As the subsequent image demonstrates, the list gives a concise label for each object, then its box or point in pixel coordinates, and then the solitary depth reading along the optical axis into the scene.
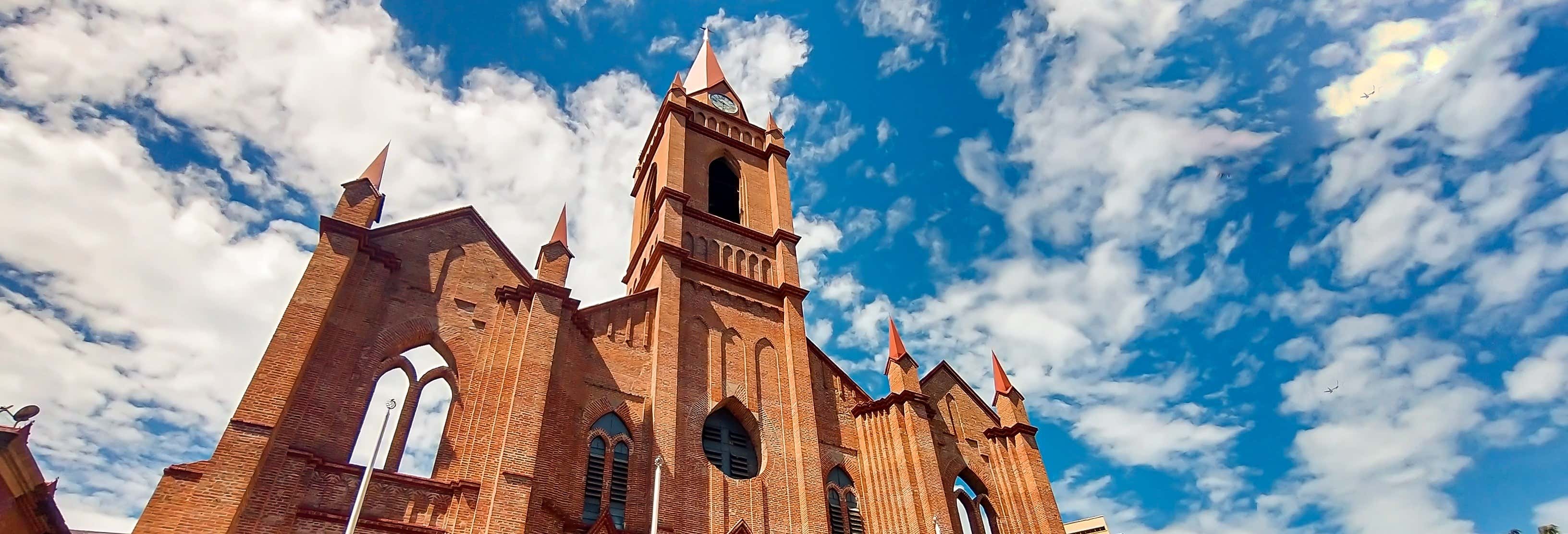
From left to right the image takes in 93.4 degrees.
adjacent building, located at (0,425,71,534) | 9.95
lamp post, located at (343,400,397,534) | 12.65
